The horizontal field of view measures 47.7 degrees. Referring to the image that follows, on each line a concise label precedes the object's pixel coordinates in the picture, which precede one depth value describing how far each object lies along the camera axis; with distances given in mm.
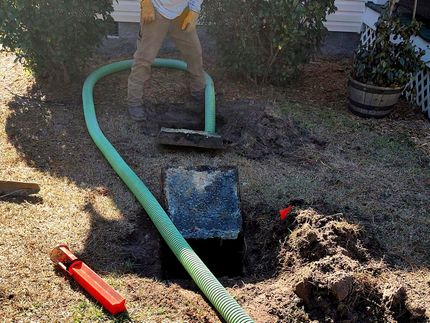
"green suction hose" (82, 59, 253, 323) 2764
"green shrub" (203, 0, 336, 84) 5438
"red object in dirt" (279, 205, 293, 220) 3561
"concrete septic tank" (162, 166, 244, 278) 3520
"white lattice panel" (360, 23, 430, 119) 5852
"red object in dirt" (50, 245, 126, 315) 2729
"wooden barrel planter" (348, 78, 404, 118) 5434
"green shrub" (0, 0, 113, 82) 5031
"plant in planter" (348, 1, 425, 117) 5371
